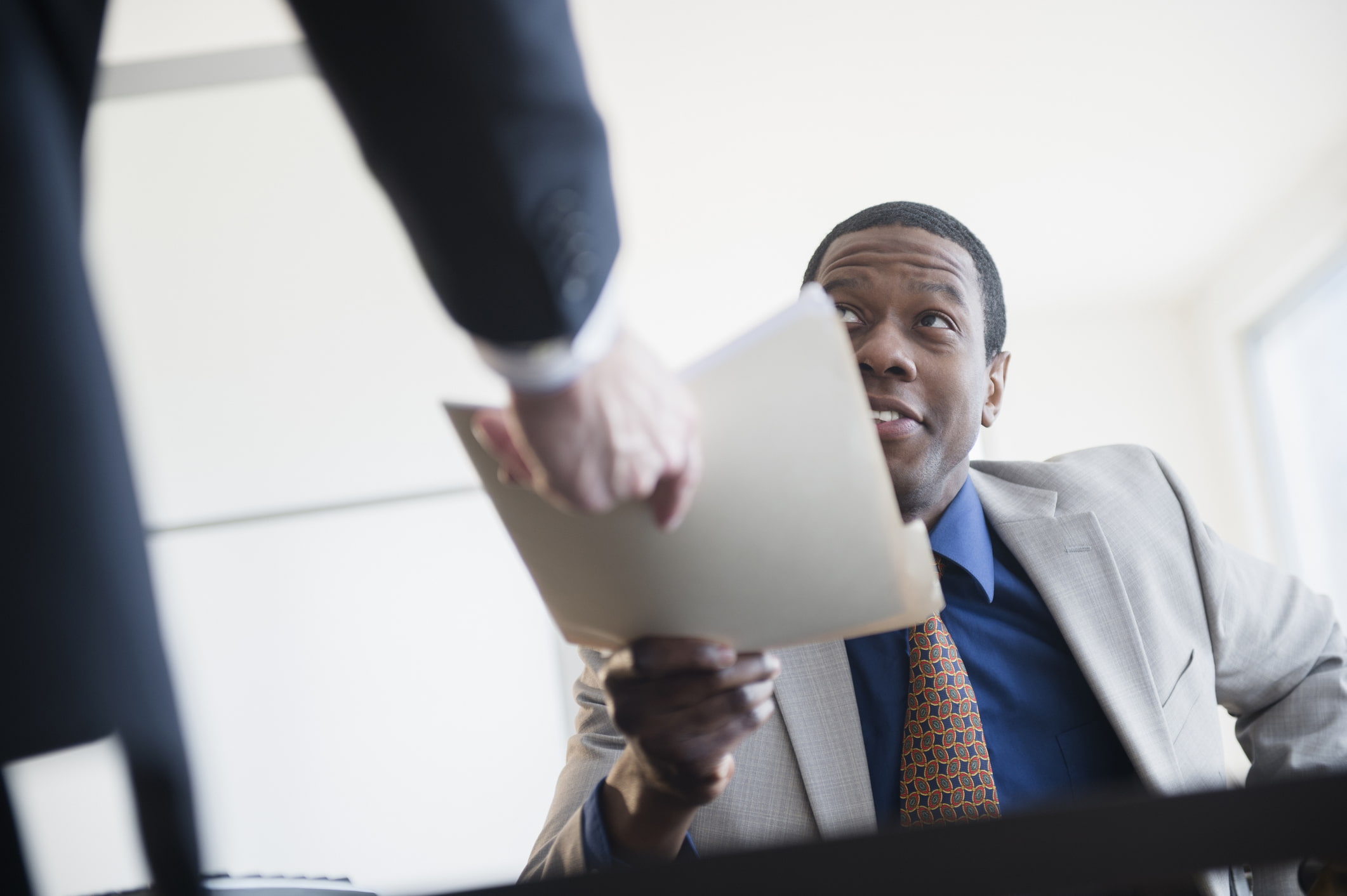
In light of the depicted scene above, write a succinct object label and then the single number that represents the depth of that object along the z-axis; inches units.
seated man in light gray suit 45.1
